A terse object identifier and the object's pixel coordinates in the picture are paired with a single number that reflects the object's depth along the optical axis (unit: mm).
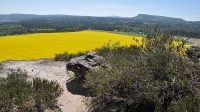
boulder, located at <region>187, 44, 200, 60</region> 5826
